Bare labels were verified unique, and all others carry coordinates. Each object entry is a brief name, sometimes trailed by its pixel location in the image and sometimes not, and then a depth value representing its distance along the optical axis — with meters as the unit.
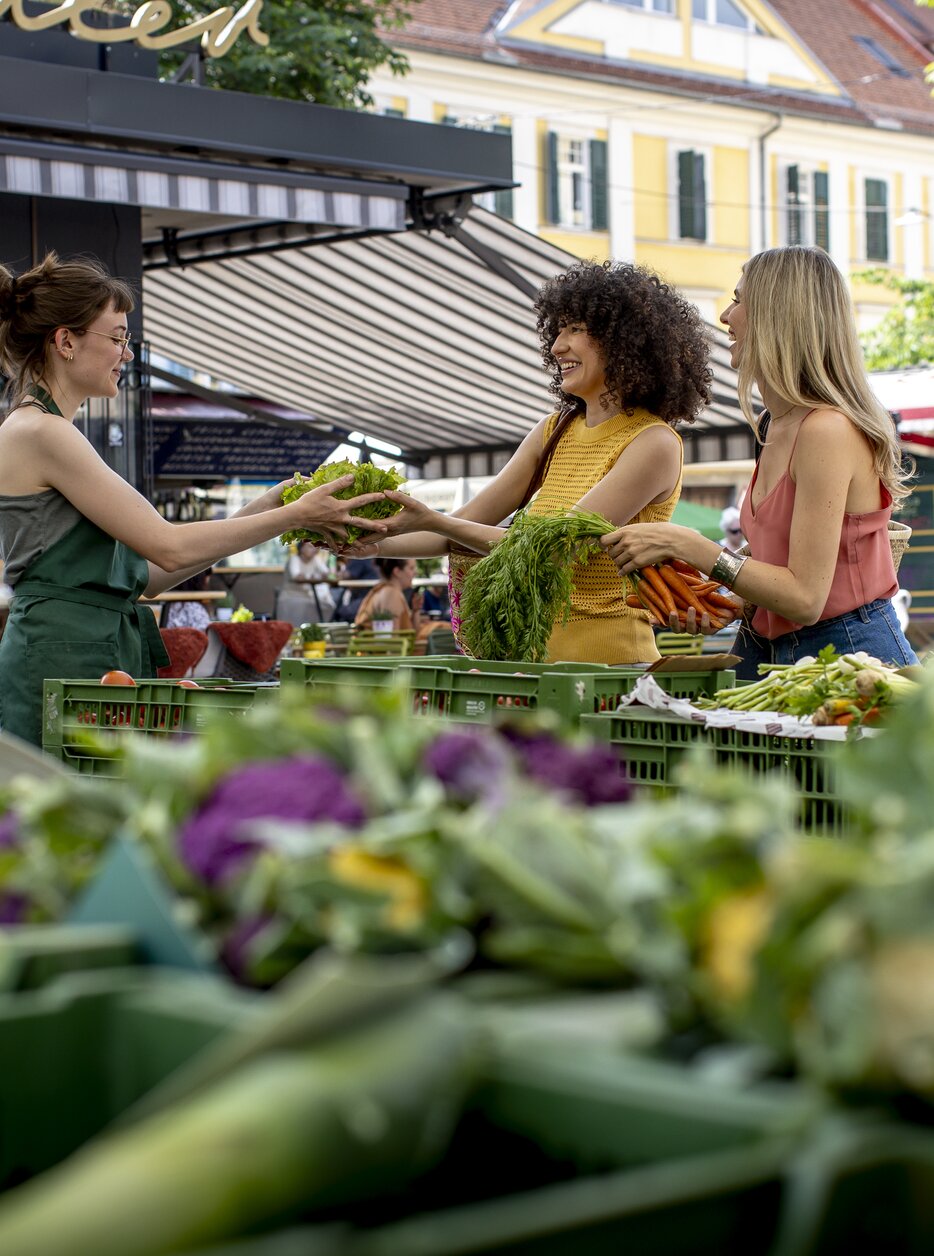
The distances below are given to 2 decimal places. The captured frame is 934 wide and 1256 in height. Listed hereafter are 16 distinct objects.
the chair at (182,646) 4.21
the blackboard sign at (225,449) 14.76
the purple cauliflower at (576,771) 1.15
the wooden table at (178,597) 10.13
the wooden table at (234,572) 14.60
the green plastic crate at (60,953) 0.94
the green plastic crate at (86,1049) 0.89
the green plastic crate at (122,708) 3.13
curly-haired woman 3.83
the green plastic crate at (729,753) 2.60
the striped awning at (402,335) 10.84
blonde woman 3.42
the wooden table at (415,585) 14.84
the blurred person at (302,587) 14.36
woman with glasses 3.56
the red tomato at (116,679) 3.34
